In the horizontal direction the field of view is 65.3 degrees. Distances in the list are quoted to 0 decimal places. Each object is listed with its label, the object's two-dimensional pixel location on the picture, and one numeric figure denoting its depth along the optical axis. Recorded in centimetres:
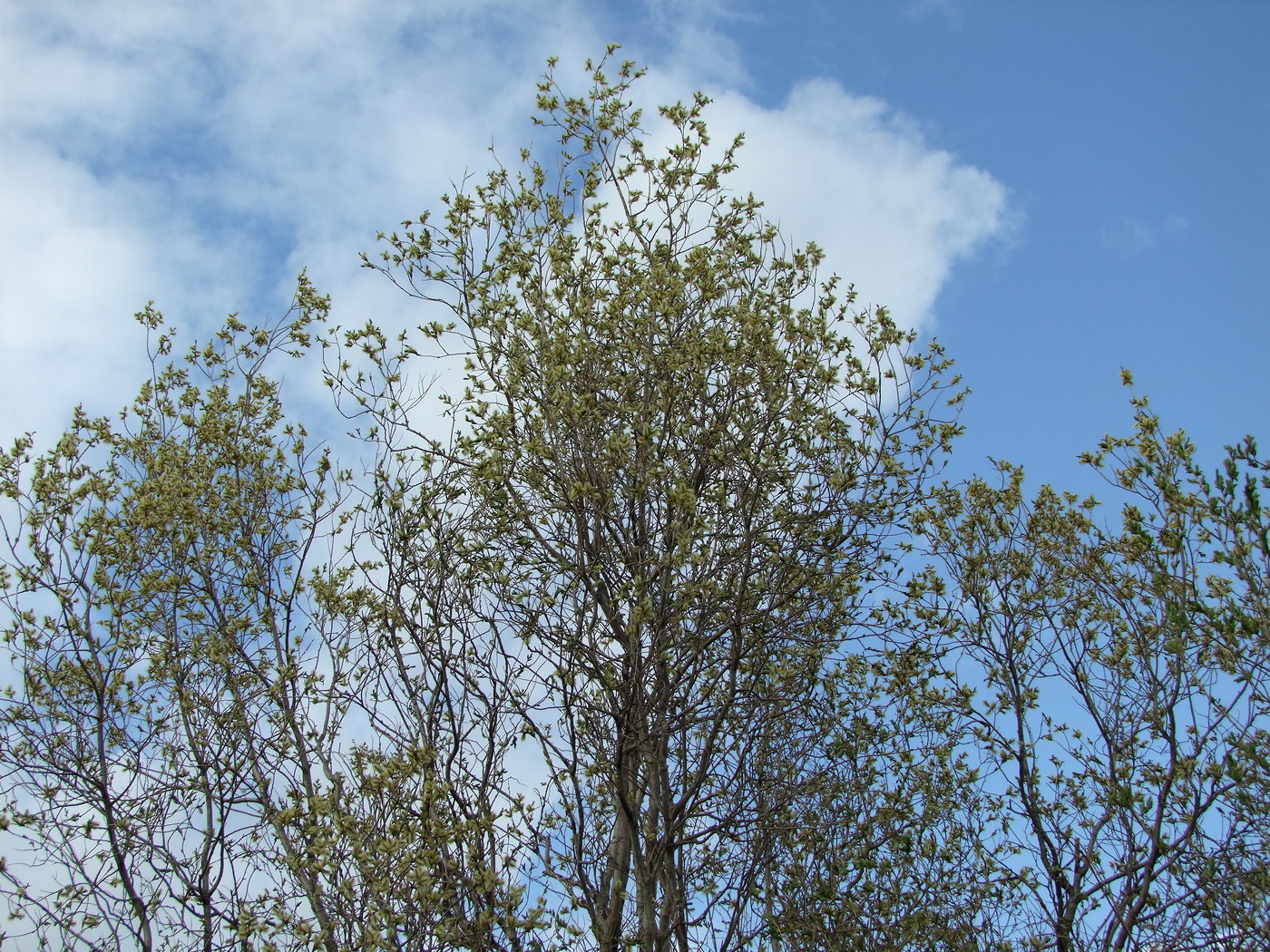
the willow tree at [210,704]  657
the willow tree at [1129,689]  719
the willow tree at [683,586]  766
